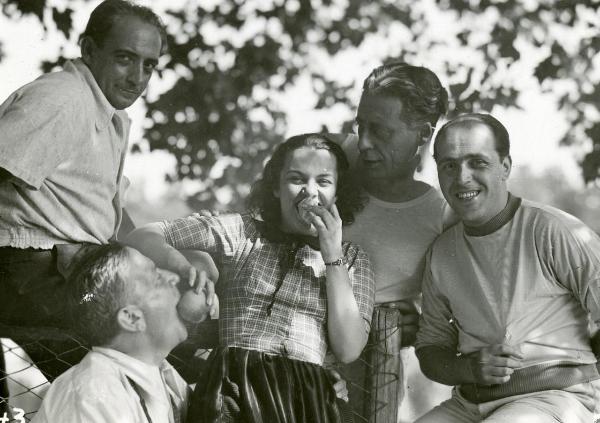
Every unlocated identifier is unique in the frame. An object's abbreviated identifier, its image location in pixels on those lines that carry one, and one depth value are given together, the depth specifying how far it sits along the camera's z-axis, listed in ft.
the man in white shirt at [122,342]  12.92
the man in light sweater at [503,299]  15.85
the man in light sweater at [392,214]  17.20
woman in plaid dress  14.94
